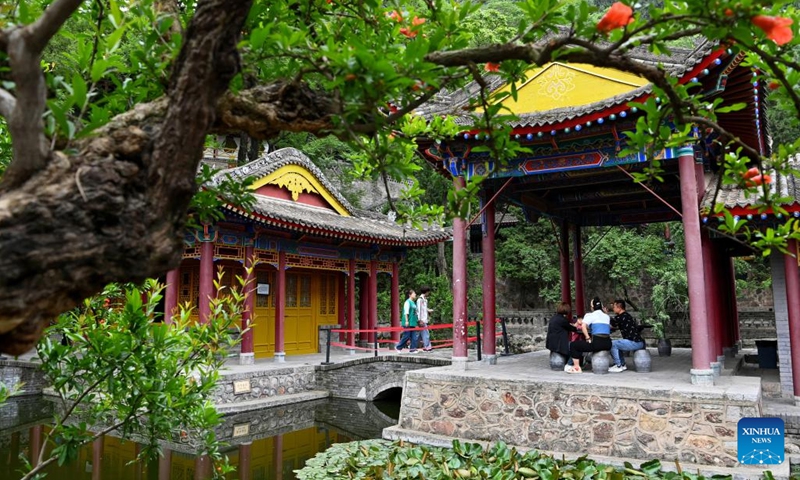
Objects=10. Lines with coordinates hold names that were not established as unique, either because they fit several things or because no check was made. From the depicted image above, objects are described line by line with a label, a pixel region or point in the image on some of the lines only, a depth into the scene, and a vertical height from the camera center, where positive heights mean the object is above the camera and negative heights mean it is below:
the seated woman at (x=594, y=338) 7.50 -0.52
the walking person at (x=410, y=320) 13.46 -0.44
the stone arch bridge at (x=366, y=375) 11.94 -1.54
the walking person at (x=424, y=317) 13.66 -0.39
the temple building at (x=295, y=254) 12.02 +1.14
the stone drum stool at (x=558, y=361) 7.89 -0.85
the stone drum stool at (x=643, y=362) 7.56 -0.85
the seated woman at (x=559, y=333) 7.86 -0.48
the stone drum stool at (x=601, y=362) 7.39 -0.82
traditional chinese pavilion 6.75 +1.92
